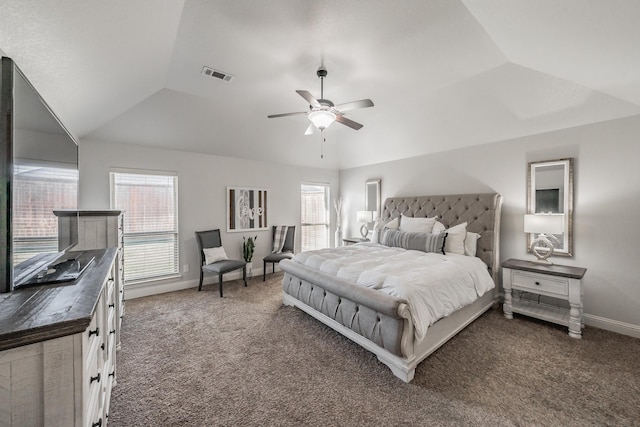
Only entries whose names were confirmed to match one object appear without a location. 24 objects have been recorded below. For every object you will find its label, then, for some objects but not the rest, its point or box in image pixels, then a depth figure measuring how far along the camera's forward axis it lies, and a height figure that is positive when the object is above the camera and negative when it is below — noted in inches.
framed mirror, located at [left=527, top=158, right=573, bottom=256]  125.5 +8.2
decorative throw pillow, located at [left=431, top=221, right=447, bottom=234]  158.6 -11.8
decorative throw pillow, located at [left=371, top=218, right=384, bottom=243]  183.6 -15.6
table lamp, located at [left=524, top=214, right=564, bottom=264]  118.0 -9.8
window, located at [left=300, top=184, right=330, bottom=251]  243.8 -6.6
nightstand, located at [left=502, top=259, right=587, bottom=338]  109.6 -36.8
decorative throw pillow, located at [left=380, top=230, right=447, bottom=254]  144.8 -19.1
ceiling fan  100.7 +42.0
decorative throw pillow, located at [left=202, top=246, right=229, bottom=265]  171.0 -31.4
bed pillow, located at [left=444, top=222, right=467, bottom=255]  144.1 -17.7
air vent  113.2 +62.8
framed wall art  196.9 +1.0
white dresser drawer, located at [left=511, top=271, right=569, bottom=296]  113.0 -34.8
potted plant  193.6 -32.7
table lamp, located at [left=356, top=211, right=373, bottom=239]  214.0 -8.6
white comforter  89.0 -27.1
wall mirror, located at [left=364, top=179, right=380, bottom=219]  218.5 +11.9
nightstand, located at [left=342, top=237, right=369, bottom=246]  213.2 -26.9
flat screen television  42.7 +5.1
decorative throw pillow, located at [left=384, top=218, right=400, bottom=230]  182.4 -11.0
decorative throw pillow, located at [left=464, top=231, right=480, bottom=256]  143.8 -19.7
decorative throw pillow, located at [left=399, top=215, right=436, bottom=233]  162.3 -10.2
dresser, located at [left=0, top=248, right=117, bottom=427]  30.4 -19.2
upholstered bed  83.3 -38.0
